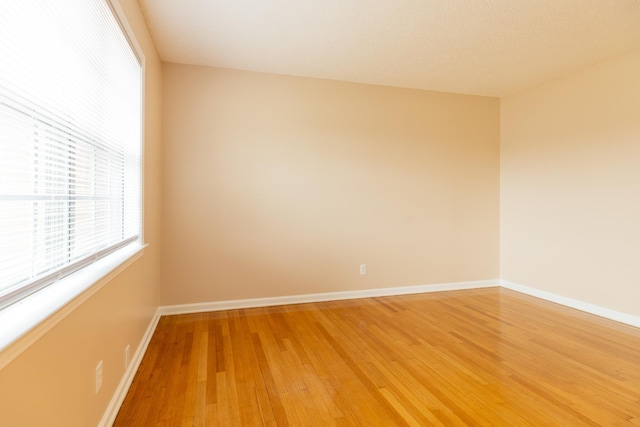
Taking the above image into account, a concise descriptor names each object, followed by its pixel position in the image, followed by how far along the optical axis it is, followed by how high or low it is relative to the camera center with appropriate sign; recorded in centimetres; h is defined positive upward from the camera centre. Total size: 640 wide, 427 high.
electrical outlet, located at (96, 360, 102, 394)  150 -76
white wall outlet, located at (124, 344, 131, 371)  198 -88
